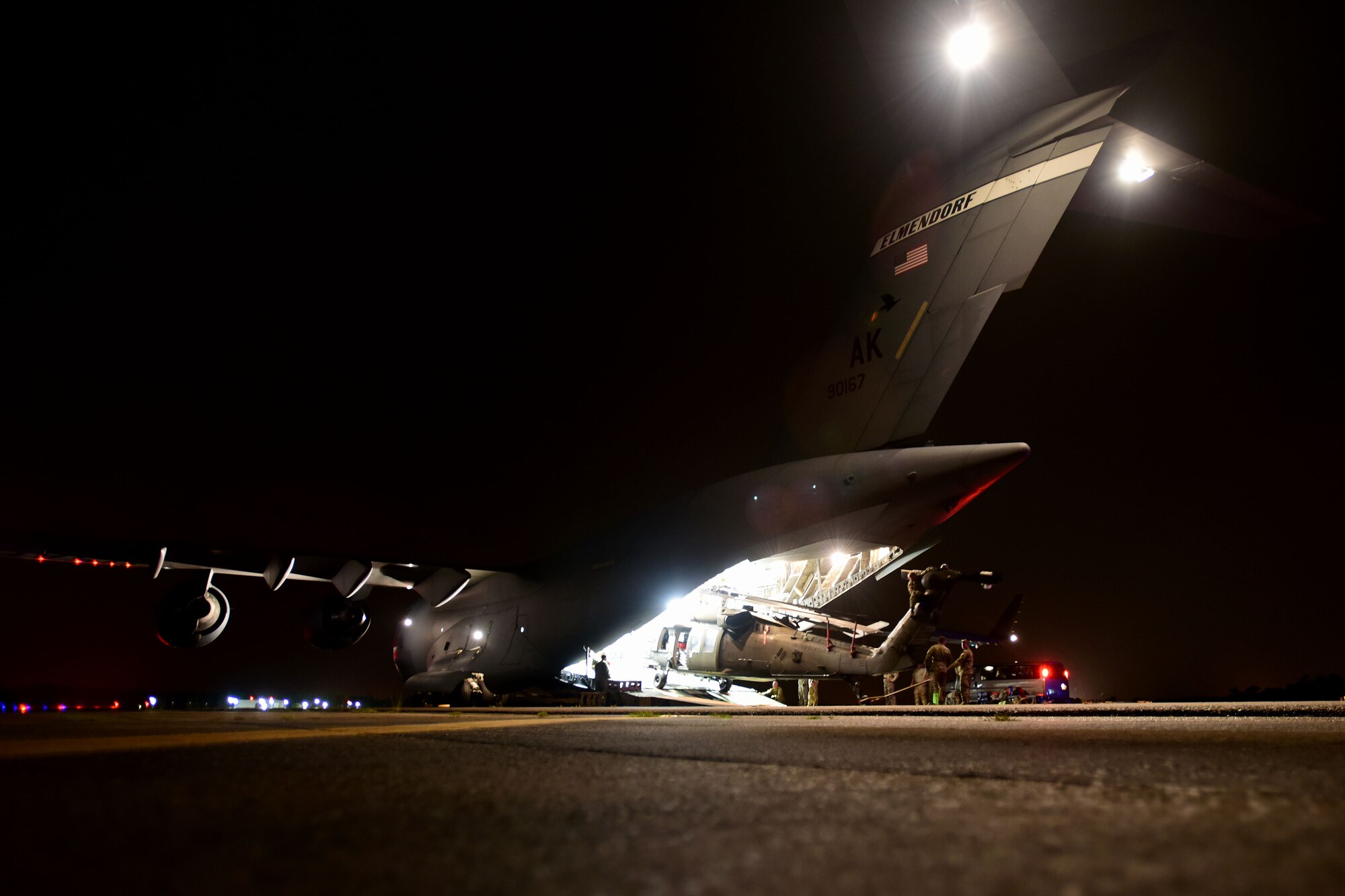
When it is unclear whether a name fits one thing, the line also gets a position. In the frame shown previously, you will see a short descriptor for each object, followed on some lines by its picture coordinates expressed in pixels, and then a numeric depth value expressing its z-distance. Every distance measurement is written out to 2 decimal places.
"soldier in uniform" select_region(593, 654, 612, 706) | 14.38
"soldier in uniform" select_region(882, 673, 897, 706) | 14.04
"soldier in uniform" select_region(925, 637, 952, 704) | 11.66
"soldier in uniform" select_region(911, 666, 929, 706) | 12.11
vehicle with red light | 19.22
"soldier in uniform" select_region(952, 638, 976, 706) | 11.84
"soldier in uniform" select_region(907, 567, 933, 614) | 12.36
